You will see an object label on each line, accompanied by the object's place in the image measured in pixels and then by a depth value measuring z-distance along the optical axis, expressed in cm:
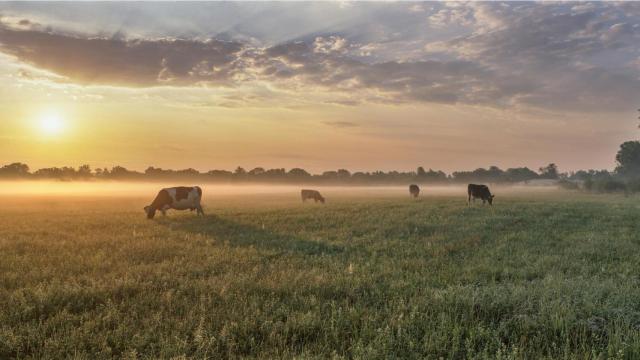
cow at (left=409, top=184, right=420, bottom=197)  5363
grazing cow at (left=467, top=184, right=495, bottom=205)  3578
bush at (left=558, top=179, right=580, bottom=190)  9349
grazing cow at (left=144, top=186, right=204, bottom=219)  2289
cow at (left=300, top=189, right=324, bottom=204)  5012
